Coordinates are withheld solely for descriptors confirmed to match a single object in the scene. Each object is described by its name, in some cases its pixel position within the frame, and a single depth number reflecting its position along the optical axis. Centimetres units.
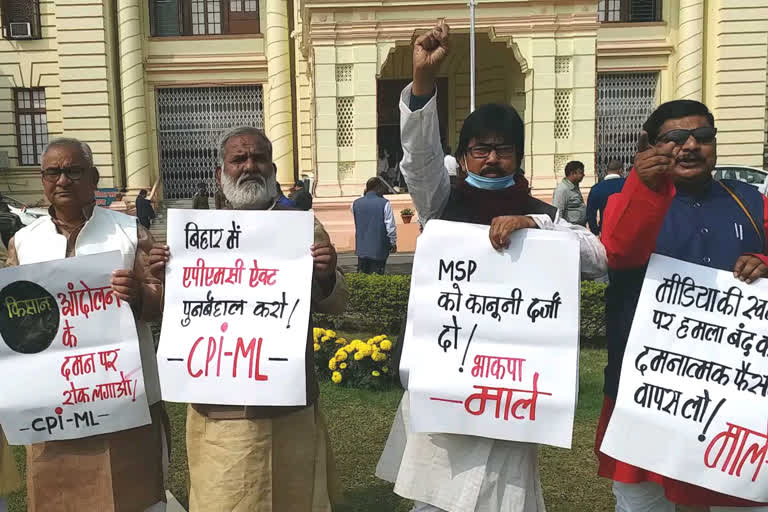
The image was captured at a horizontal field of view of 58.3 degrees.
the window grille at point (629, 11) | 2088
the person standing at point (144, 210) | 1803
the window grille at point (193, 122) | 2170
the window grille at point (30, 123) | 2216
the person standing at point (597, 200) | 693
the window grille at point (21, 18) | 2155
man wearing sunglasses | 240
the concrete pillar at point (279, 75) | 1994
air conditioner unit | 2147
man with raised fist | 254
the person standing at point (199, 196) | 546
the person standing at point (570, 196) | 970
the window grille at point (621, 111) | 2034
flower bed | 606
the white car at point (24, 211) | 1612
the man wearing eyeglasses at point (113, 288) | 283
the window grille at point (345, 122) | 1551
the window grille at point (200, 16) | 2147
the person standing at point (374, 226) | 987
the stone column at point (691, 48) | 1988
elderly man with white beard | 276
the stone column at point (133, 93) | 2016
